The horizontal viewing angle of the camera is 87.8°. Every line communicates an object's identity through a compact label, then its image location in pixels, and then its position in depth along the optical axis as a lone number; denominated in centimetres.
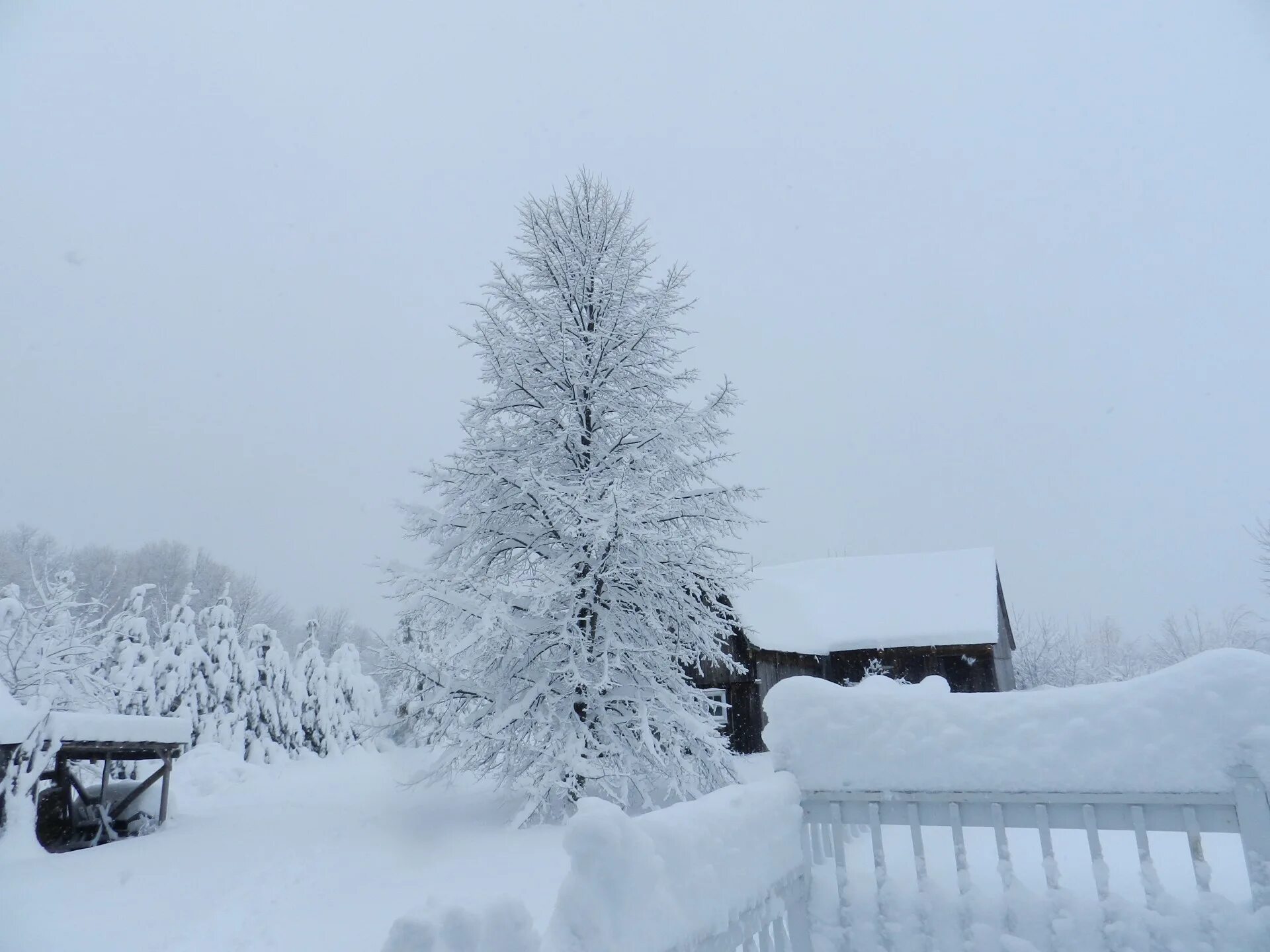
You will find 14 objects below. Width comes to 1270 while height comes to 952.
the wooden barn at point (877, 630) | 1912
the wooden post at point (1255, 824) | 266
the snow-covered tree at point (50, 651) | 1498
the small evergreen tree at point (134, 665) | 2044
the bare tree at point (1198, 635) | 3884
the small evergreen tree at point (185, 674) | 2156
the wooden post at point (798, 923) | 328
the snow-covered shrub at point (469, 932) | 166
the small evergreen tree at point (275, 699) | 2392
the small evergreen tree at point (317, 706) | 2592
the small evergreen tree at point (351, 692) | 2719
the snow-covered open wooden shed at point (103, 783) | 1130
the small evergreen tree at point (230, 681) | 2262
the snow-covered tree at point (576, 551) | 919
